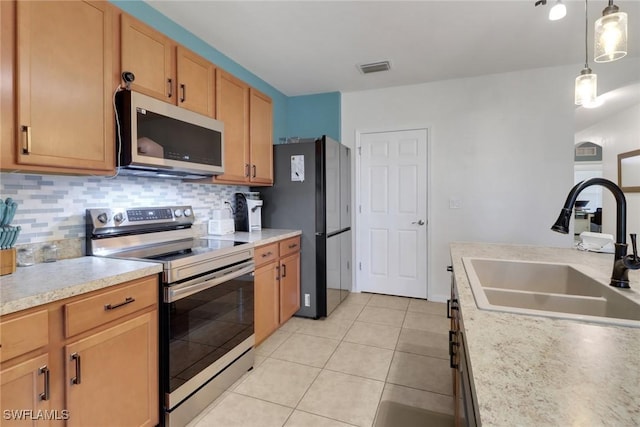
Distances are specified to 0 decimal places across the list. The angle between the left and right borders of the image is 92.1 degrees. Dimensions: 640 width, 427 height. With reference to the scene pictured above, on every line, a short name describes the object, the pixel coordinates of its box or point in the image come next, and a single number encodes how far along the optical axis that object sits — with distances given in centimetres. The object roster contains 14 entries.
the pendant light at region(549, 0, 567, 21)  178
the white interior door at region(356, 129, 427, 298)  361
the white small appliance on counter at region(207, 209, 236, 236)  260
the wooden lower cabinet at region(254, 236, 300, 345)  240
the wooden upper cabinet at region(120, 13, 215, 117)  168
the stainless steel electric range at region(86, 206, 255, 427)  154
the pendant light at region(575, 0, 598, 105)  160
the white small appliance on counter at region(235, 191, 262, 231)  288
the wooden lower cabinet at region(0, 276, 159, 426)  101
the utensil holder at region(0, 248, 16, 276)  127
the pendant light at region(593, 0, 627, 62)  121
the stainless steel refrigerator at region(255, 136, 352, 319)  297
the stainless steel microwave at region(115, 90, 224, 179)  163
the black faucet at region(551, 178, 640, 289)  103
